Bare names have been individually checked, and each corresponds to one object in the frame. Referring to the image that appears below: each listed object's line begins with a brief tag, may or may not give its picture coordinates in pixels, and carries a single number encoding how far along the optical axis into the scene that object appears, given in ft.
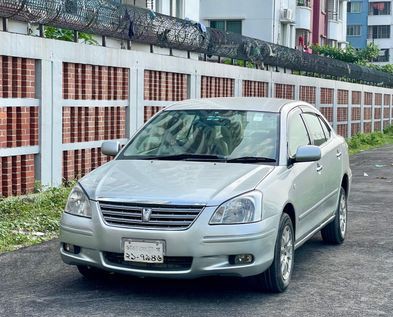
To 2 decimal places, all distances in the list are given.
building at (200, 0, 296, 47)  122.21
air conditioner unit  124.88
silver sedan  20.11
